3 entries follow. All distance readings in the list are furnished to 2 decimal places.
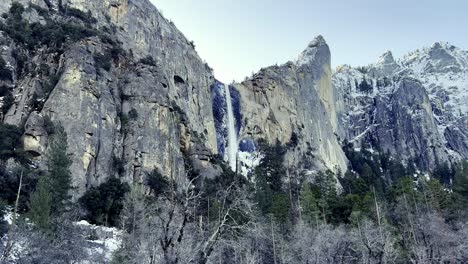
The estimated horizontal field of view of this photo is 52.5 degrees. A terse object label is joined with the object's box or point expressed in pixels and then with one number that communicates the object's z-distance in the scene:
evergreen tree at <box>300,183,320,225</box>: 57.59
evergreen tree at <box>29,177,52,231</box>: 37.63
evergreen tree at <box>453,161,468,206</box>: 63.99
